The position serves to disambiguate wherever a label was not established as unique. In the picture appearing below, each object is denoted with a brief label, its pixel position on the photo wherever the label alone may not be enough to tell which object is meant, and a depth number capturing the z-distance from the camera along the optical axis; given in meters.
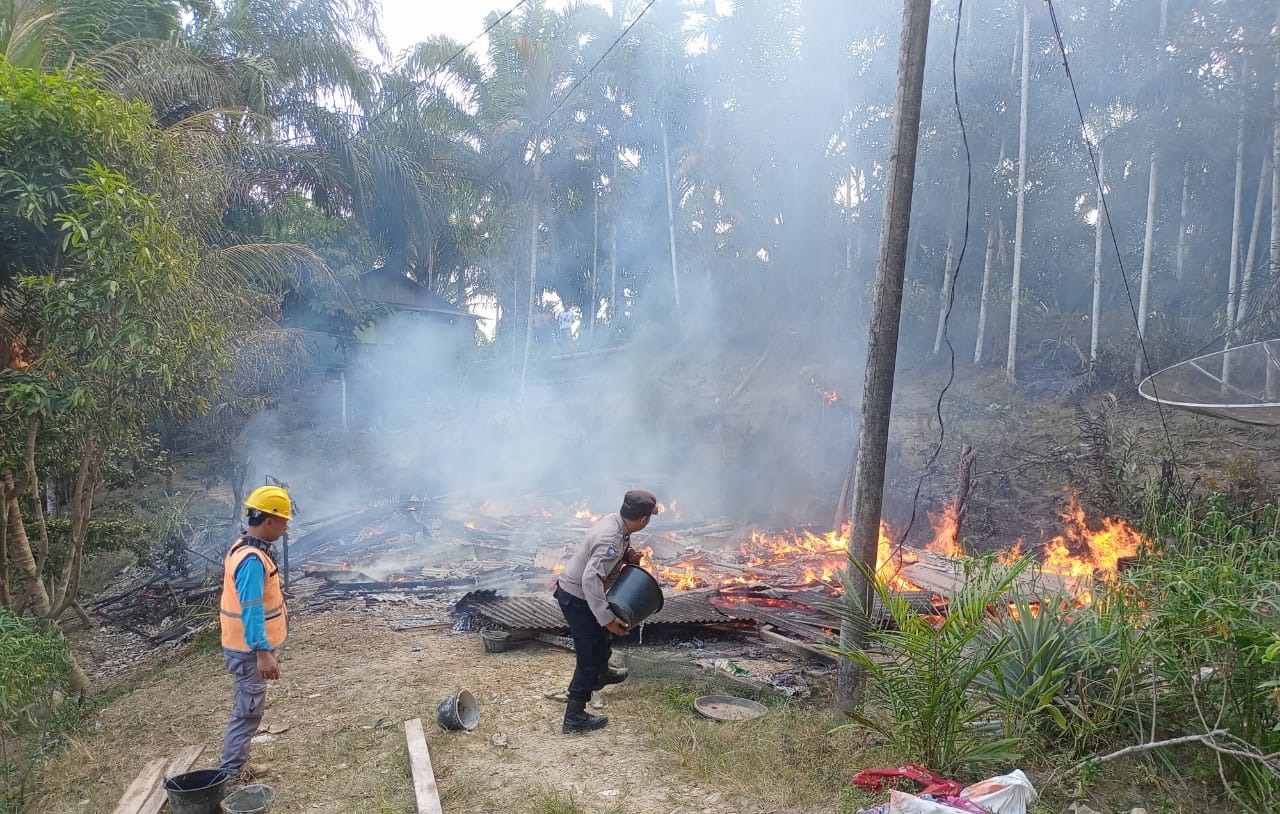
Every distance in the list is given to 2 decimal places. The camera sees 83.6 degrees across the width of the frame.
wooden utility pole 5.16
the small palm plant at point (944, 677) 4.04
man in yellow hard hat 4.25
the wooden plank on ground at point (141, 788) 4.25
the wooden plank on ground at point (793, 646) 6.84
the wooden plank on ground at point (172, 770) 4.27
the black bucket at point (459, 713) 5.34
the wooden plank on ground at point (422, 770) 4.20
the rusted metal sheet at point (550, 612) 7.39
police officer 4.99
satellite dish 7.52
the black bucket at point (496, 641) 7.36
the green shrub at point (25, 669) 4.47
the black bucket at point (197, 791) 3.91
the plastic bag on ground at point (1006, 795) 3.39
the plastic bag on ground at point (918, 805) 3.18
